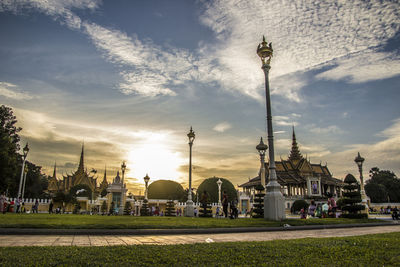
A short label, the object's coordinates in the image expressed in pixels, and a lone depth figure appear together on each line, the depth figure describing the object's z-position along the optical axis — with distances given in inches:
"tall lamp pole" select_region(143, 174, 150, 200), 1526.3
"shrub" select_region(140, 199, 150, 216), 1364.4
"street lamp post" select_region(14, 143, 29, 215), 1321.4
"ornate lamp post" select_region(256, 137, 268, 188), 1047.6
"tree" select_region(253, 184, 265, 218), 824.9
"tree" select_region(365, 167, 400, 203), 2962.6
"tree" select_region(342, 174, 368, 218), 807.3
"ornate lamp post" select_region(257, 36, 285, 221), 558.3
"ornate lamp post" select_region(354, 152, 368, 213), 1021.2
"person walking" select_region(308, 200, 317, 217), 952.3
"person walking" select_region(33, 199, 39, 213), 1351.0
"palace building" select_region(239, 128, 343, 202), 2506.2
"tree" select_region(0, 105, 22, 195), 1368.1
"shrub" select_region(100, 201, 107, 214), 1869.6
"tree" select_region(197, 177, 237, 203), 2951.3
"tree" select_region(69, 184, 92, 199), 2751.0
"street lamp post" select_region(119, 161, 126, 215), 1588.8
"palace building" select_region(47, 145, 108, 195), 3416.6
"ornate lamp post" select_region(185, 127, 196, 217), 1039.0
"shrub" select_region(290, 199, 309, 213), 1914.0
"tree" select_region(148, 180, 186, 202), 3514.8
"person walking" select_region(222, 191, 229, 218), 809.5
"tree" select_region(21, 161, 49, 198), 2303.2
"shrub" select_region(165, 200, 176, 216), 1266.0
